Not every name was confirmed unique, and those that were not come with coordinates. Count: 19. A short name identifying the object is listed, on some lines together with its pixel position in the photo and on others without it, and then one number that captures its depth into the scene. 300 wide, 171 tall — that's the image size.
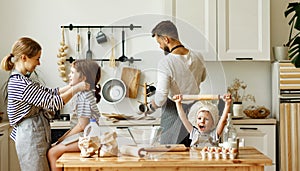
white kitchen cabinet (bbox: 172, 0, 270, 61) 5.25
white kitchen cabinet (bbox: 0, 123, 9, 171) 4.84
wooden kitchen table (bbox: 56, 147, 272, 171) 2.86
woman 3.22
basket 5.31
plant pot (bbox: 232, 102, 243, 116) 5.32
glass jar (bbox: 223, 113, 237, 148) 3.01
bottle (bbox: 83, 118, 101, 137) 3.08
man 3.25
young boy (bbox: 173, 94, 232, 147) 3.18
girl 3.12
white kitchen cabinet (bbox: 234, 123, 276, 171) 5.18
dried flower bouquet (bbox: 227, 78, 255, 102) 5.55
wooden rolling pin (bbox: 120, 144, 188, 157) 3.00
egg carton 2.94
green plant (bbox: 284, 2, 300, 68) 4.71
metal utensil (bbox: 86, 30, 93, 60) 5.20
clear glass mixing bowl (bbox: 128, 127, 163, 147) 3.10
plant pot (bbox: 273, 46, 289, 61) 5.34
